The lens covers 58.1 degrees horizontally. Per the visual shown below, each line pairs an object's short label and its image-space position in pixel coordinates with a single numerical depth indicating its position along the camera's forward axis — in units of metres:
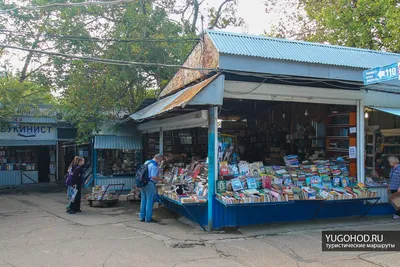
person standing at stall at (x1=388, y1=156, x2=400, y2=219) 8.70
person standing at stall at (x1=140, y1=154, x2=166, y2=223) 8.79
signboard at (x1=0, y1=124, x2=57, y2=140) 16.98
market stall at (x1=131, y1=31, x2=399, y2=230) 7.59
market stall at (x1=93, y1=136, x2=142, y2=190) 12.58
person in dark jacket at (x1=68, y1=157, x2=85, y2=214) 10.20
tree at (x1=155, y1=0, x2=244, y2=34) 16.62
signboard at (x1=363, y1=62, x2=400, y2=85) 6.97
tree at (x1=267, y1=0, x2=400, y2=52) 13.95
